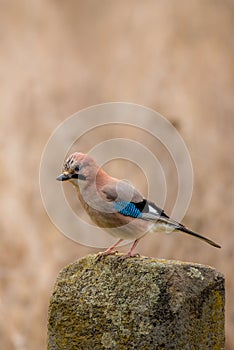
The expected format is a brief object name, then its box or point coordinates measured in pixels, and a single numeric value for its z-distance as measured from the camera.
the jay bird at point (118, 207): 9.39
